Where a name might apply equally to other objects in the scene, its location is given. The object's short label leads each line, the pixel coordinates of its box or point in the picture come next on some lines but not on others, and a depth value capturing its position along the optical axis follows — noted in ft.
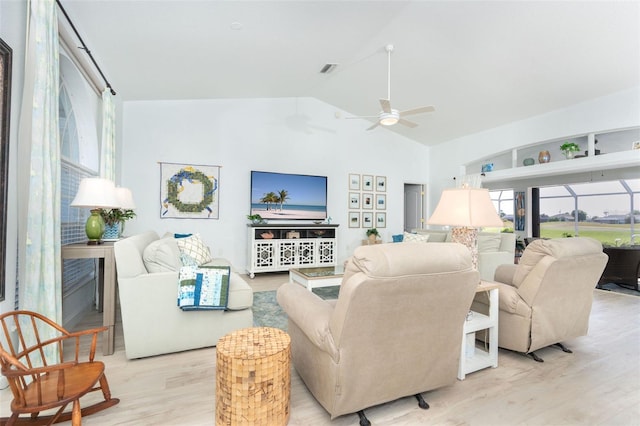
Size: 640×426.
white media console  17.80
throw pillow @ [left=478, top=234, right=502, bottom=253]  15.12
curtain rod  7.83
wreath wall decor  17.03
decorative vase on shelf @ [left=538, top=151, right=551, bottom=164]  17.87
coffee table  10.94
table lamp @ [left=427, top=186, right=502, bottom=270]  7.12
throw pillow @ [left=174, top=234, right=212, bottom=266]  10.45
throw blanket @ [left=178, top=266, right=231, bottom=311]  7.73
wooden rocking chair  4.03
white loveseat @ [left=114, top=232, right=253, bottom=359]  7.53
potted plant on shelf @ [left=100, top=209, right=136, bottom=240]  10.05
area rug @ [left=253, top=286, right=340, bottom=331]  9.96
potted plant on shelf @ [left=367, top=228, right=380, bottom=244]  21.54
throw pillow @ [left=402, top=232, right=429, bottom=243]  14.96
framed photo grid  22.50
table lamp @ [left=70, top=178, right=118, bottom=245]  7.97
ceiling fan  12.93
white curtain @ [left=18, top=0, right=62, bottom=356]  6.40
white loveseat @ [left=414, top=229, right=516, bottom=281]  14.44
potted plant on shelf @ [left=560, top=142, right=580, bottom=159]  16.47
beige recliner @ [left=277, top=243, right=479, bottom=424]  4.73
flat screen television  19.06
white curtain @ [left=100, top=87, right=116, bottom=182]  11.60
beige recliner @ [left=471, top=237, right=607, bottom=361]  7.28
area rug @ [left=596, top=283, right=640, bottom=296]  15.29
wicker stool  4.69
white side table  6.99
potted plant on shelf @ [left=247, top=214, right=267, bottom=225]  18.26
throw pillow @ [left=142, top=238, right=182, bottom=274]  8.01
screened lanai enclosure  22.80
